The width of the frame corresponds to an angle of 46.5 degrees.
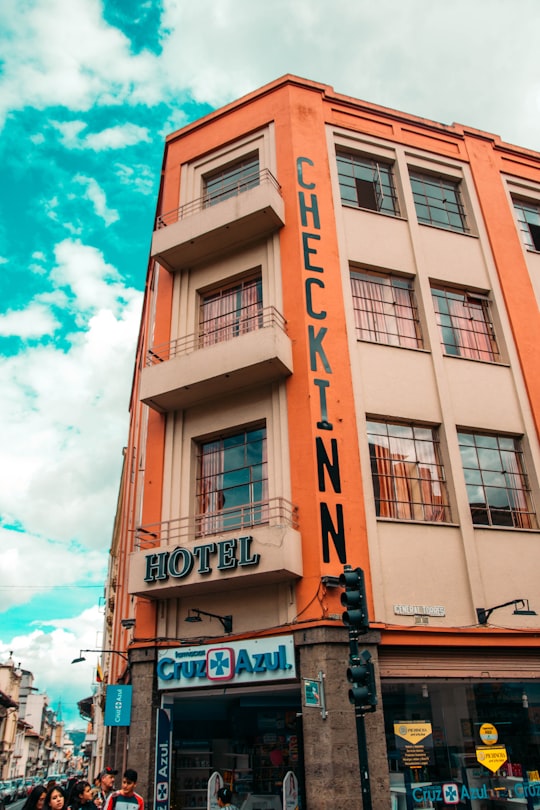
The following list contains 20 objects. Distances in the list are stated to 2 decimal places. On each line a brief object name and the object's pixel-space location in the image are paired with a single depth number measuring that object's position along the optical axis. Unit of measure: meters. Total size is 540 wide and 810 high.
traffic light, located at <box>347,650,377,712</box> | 8.82
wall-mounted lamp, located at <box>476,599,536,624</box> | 12.44
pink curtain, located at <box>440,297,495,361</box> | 16.16
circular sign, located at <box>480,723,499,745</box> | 11.86
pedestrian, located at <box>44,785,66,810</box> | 7.44
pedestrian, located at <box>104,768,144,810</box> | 8.89
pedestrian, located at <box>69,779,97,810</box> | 8.40
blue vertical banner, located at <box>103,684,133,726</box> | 12.73
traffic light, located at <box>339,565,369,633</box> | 9.16
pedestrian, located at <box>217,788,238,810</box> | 10.68
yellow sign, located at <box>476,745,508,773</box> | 11.63
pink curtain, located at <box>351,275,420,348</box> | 15.38
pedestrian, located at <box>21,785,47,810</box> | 7.63
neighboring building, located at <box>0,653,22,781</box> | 68.94
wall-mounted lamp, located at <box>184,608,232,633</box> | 12.65
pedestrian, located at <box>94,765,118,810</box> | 10.25
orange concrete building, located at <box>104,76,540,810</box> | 11.80
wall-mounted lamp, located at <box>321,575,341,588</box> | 11.70
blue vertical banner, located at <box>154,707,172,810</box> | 12.05
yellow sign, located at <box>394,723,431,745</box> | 11.48
